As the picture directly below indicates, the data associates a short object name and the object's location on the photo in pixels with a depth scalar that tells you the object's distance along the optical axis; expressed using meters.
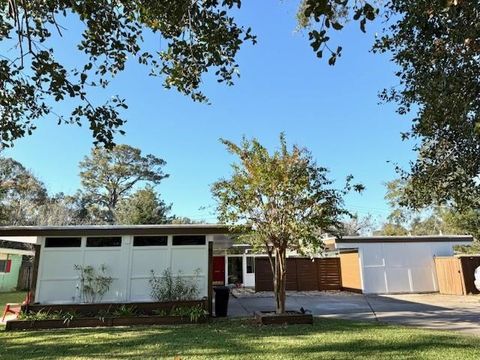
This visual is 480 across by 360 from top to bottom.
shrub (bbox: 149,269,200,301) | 11.77
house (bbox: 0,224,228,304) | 11.88
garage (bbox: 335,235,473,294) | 18.69
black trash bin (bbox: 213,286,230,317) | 11.48
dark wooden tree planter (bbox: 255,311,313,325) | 9.76
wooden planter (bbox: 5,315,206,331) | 10.06
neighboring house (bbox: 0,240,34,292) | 23.56
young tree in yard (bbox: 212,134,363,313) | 10.03
